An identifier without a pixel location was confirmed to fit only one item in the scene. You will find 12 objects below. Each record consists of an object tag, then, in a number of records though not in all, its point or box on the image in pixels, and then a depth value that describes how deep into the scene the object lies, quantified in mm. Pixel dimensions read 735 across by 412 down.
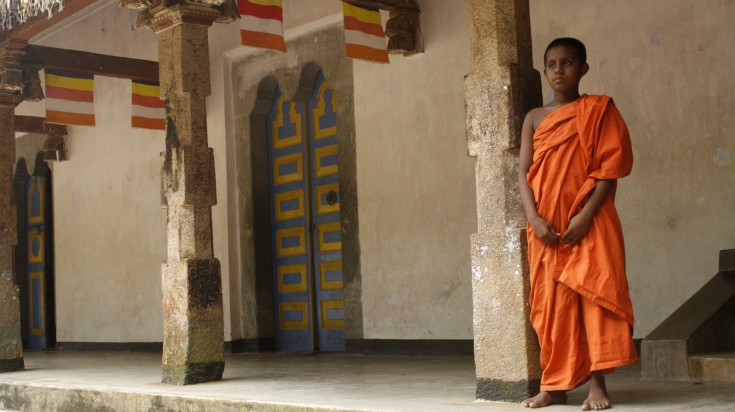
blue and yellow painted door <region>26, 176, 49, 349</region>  17406
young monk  5105
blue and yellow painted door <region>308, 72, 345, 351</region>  11812
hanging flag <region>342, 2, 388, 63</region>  10258
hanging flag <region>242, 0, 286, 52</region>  9953
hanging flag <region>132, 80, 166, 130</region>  13117
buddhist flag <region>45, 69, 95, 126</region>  12680
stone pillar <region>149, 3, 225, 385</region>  7977
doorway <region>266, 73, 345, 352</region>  11891
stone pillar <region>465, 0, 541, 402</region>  5566
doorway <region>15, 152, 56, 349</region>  17281
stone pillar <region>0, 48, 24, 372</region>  10719
